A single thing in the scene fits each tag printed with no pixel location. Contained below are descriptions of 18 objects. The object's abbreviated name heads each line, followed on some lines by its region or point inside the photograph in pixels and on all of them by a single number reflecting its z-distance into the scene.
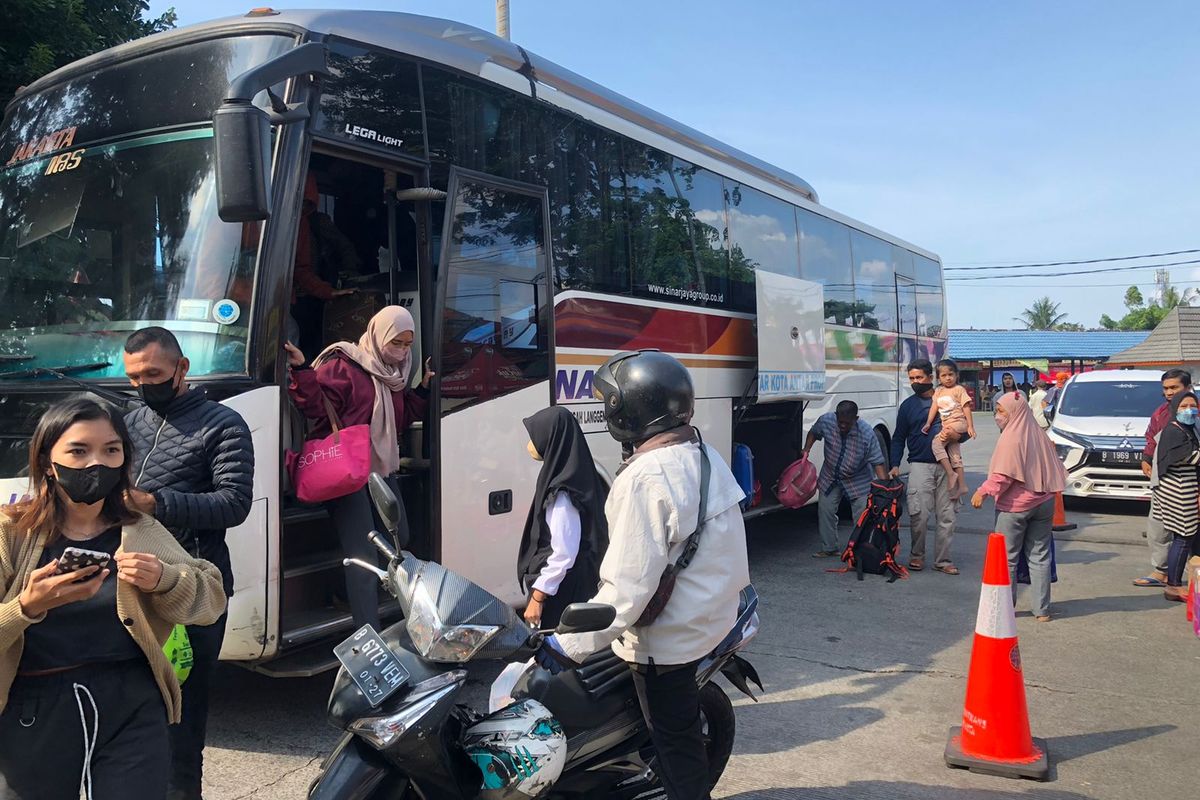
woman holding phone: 2.34
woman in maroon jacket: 4.62
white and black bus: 4.32
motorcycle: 2.50
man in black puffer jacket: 3.32
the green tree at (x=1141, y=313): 68.00
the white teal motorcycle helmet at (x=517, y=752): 2.75
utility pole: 13.20
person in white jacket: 2.76
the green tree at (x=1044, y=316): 76.06
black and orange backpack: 8.57
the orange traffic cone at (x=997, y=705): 4.42
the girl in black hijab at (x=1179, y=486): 7.57
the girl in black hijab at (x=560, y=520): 4.06
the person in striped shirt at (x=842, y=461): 9.27
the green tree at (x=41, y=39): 8.20
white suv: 12.30
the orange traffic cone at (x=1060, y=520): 11.13
